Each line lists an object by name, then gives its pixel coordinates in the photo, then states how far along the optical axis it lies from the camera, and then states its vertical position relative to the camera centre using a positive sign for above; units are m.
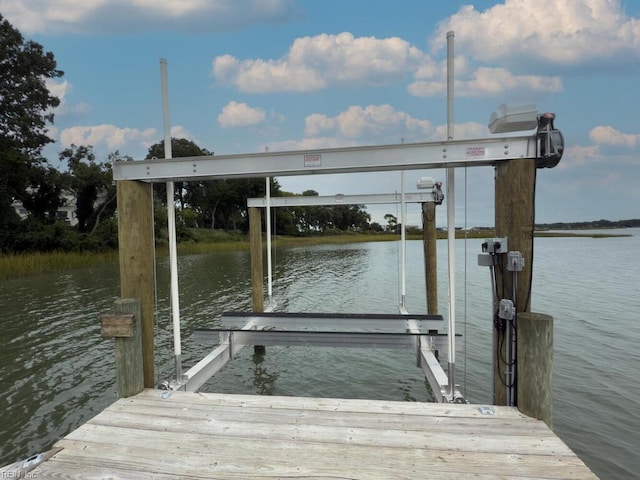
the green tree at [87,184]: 28.36 +3.17
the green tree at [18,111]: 22.77 +7.03
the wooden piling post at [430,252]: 7.53 -0.60
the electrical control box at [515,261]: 3.10 -0.33
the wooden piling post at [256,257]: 7.57 -0.63
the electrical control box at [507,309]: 3.14 -0.72
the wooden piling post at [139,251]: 3.63 -0.22
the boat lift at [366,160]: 3.10 +0.53
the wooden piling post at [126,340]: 3.49 -1.00
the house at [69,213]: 47.85 +1.98
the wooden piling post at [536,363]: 3.01 -1.11
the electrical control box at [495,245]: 3.19 -0.21
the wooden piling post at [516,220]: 3.10 +0.00
